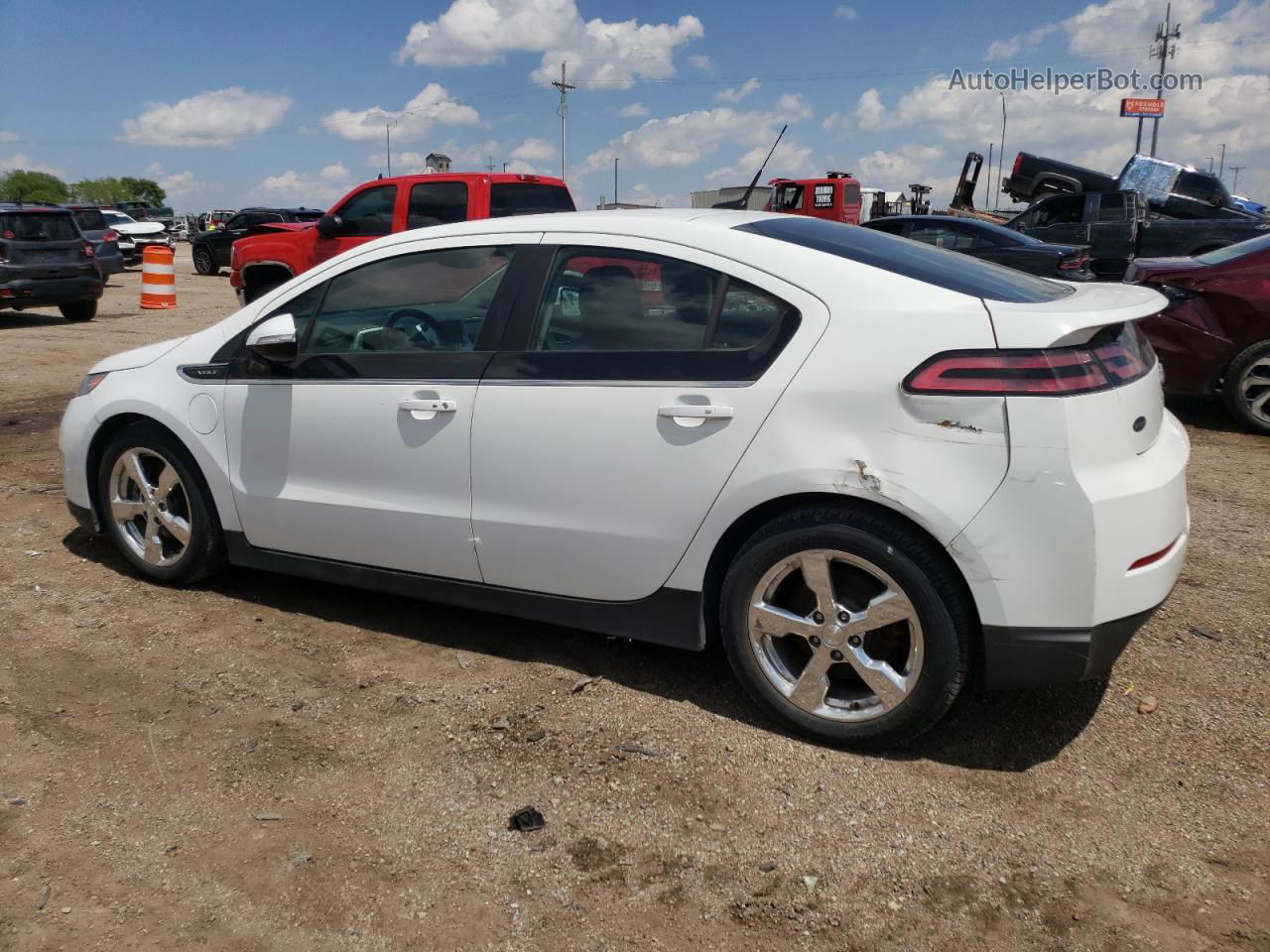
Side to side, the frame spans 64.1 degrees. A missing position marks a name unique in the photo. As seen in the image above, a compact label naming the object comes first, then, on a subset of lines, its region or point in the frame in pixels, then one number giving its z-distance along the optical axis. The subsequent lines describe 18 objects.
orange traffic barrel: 17.52
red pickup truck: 10.75
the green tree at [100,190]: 107.56
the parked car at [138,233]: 29.83
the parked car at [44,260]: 13.95
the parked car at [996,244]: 12.28
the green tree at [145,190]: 118.25
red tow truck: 21.34
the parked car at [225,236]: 26.72
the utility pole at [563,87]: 61.30
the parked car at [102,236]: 20.94
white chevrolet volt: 2.81
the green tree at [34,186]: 96.88
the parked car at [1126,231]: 15.16
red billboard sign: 56.66
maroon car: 7.50
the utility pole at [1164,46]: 63.22
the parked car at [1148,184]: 18.58
